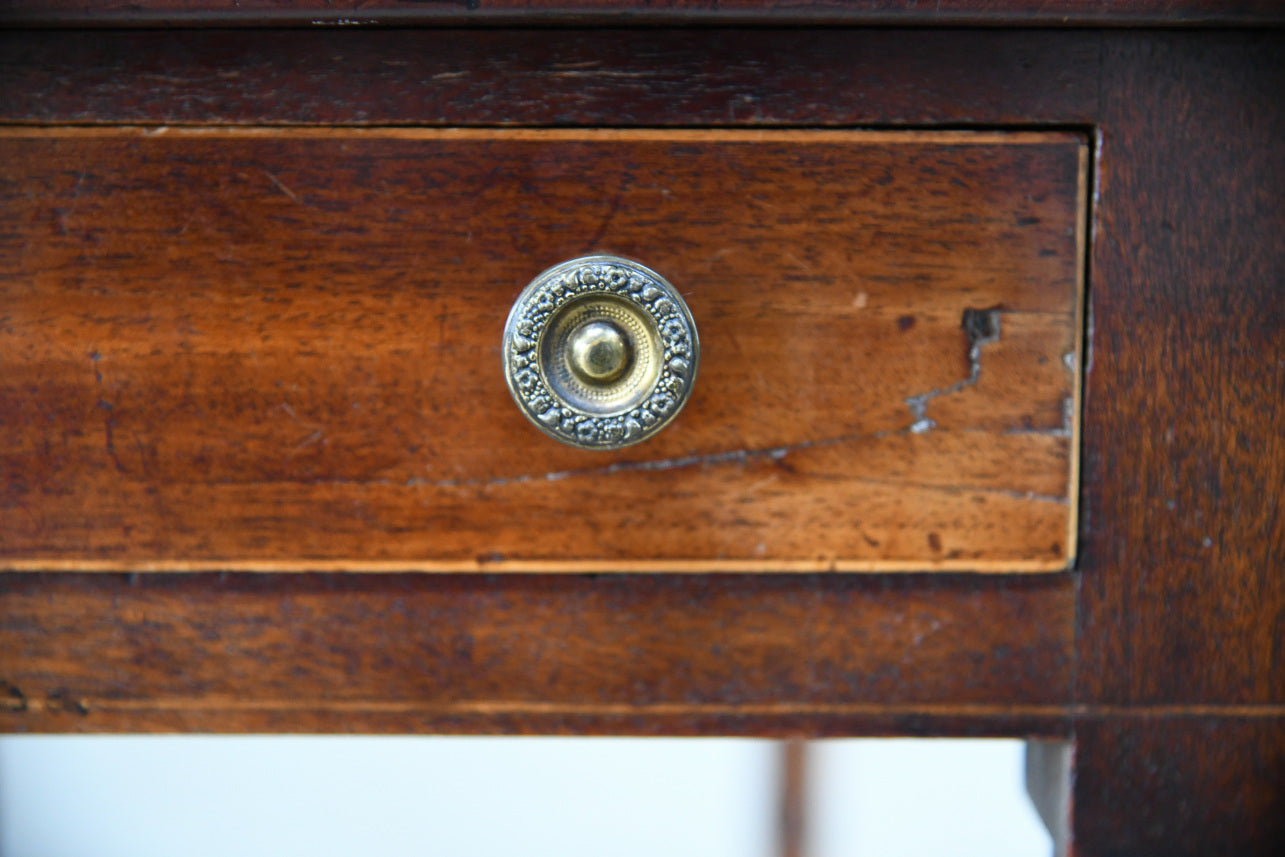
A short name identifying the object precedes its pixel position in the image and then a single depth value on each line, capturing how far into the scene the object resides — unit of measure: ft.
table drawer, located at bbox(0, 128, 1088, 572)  1.15
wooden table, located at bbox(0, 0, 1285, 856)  1.15
